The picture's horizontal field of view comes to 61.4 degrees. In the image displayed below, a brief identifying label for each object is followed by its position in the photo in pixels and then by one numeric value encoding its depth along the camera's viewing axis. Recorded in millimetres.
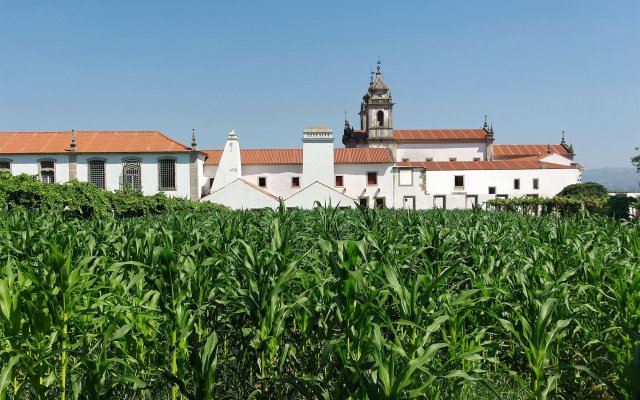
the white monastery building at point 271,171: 47000
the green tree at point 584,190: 53406
